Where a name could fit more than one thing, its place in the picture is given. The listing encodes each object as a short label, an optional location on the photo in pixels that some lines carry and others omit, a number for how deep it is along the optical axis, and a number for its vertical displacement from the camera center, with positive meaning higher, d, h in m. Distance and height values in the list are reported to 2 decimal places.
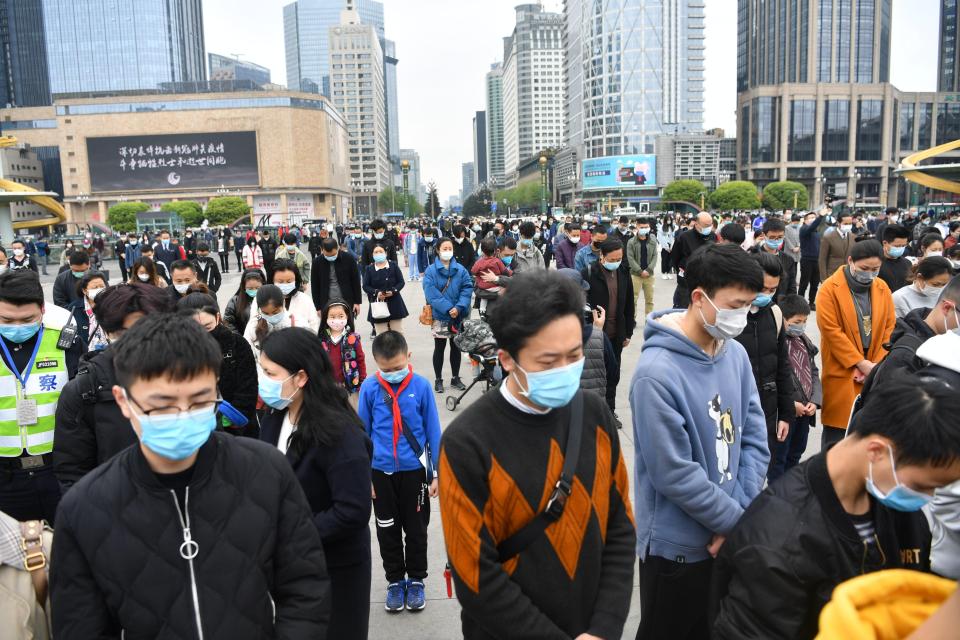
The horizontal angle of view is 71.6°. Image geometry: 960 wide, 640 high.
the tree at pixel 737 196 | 85.81 +3.00
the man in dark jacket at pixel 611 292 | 7.01 -0.73
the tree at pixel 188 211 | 71.94 +2.42
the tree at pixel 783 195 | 87.69 +3.08
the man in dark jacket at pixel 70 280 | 8.10 -0.53
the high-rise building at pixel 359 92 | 163.75 +34.19
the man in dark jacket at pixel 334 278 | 9.24 -0.67
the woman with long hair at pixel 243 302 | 6.47 -0.68
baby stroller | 6.69 -1.21
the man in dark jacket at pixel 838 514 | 1.68 -0.81
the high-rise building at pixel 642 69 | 110.75 +25.83
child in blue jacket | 3.93 -1.39
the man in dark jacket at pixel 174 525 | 1.78 -0.79
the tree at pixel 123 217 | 67.88 +1.93
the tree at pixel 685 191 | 91.75 +4.04
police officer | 3.37 -0.83
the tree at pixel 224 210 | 74.31 +2.49
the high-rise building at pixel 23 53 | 124.06 +34.70
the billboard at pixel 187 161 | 90.69 +9.82
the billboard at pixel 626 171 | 111.19 +8.46
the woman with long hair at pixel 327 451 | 2.66 -0.90
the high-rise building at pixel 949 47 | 126.88 +32.05
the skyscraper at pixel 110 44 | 116.50 +33.79
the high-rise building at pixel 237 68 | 191.50 +47.50
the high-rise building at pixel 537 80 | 185.62 +40.39
